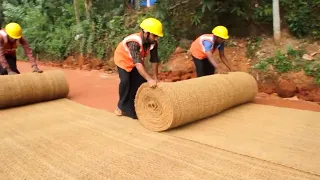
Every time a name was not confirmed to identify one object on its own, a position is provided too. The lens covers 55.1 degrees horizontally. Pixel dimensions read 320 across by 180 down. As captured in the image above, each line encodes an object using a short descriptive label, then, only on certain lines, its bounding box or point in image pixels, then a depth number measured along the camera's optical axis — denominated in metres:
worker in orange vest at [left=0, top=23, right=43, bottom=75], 5.19
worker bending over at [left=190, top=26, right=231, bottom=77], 4.82
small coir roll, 4.86
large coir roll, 3.57
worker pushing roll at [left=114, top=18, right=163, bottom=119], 3.88
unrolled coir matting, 2.60
